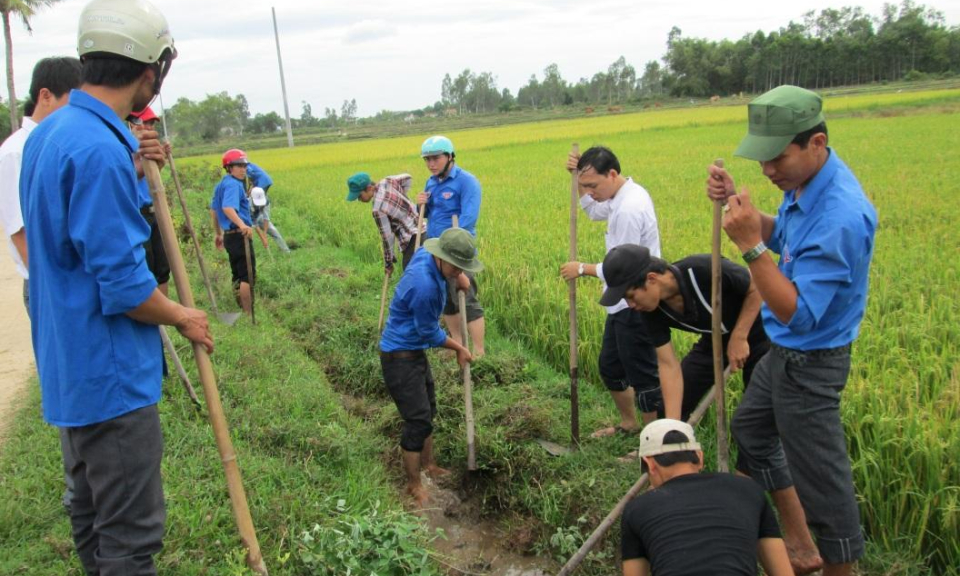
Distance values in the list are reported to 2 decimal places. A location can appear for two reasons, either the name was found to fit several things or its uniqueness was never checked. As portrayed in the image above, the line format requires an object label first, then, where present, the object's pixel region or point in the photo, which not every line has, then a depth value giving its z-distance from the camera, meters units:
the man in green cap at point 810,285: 2.14
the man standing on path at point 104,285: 1.90
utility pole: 40.93
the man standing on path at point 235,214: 6.60
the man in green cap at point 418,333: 3.57
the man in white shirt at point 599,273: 3.72
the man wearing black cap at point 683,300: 2.92
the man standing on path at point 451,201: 5.59
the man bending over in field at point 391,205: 5.80
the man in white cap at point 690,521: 1.89
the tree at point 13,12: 26.59
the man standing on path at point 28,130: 2.95
